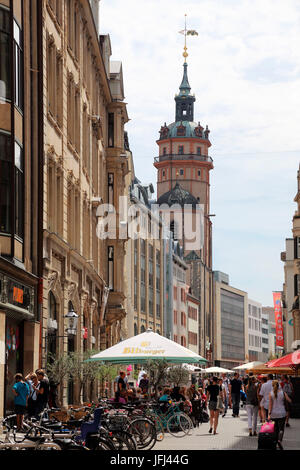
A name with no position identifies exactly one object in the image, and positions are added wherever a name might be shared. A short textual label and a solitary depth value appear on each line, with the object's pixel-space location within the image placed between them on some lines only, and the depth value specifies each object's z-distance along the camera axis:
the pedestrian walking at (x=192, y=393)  35.97
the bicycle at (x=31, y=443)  13.23
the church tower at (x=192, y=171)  173.00
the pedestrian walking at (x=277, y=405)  20.84
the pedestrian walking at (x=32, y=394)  22.44
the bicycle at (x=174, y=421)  26.33
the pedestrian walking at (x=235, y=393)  40.62
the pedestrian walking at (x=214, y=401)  28.66
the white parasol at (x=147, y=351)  27.48
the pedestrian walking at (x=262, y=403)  27.26
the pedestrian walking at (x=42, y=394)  22.39
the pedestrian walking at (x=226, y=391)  49.49
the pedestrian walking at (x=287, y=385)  37.59
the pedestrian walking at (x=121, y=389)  27.25
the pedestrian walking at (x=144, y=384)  37.72
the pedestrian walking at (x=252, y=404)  27.94
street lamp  32.98
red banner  137.62
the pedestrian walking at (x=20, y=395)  22.10
